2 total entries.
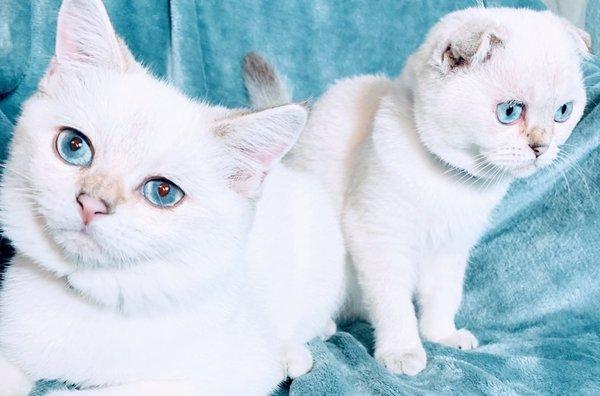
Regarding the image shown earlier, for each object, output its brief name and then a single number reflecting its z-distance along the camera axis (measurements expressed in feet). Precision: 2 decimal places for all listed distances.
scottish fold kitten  1.57
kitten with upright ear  1.20
